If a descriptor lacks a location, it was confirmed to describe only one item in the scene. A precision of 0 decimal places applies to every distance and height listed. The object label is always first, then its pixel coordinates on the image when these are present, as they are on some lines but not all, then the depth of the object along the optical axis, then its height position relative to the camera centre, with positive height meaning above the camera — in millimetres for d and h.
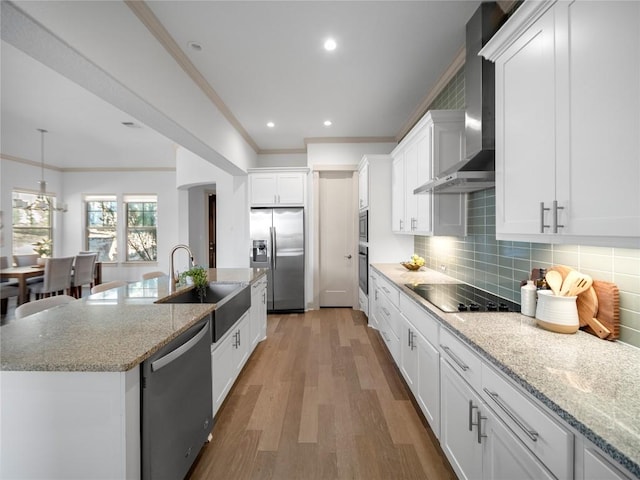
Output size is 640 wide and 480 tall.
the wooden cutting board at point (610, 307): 1227 -305
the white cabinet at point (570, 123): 919 +452
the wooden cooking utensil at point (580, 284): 1308 -216
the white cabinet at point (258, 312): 3079 -855
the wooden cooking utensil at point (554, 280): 1392 -212
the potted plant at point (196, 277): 2525 -346
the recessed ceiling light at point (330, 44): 2402 +1664
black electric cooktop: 1702 -420
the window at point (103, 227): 7184 +306
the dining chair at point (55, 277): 4770 -660
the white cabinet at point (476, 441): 980 -834
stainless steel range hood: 1852 +872
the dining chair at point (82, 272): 5414 -639
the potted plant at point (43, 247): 6494 -181
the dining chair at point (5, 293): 4399 -848
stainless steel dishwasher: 1173 -785
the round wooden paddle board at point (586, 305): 1290 -311
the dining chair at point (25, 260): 5727 -414
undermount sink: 1969 -528
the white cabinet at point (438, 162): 2512 +688
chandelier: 5228 +672
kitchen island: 1063 -656
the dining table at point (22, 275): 4496 -577
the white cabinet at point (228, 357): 1993 -955
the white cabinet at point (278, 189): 4801 +835
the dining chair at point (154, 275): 3463 -437
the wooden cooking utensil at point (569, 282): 1339 -212
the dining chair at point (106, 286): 2773 -474
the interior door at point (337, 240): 5031 -31
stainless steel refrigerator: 4723 -209
